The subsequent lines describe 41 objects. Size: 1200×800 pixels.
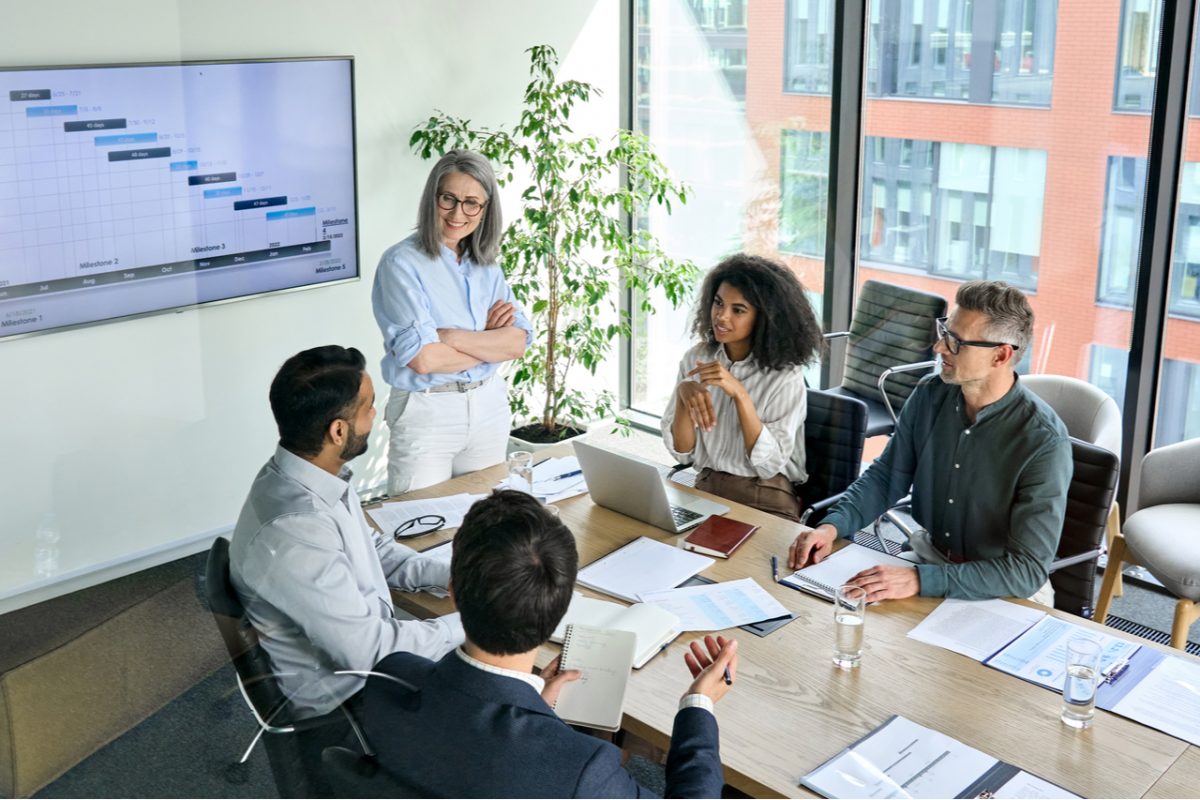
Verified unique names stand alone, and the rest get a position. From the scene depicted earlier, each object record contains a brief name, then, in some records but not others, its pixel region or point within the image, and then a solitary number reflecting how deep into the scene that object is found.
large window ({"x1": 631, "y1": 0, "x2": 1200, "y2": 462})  4.21
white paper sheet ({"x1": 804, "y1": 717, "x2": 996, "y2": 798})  1.89
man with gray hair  2.54
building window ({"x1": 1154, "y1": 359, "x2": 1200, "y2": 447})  4.20
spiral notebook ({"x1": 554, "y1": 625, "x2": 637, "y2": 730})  2.10
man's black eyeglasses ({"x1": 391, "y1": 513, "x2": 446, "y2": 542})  2.90
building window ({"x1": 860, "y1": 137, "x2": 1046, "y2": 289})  4.54
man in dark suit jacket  1.63
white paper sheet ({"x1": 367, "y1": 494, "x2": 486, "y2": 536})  2.97
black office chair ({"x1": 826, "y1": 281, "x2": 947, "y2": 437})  4.63
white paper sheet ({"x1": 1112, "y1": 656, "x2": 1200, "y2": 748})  2.04
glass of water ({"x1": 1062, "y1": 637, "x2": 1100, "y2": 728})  2.04
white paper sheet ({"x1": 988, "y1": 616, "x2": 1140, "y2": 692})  2.21
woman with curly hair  3.32
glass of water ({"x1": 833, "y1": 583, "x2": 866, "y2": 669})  2.27
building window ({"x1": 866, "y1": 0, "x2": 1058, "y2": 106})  4.36
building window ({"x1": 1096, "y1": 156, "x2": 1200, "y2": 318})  4.11
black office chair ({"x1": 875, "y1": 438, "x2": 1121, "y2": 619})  2.92
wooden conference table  1.93
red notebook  2.80
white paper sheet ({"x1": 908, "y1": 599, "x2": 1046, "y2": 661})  2.33
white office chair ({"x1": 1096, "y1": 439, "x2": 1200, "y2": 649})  3.40
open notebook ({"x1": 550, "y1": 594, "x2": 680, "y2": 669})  2.33
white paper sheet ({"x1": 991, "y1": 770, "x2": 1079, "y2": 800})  1.86
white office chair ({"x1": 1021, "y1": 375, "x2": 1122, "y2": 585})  3.79
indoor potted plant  4.95
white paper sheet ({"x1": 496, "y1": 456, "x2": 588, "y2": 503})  3.15
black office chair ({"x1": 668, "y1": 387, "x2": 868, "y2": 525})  3.38
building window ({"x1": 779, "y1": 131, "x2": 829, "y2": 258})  5.20
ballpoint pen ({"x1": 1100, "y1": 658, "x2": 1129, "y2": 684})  2.19
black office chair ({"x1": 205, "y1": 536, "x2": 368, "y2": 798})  2.43
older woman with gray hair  3.63
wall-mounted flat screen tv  3.20
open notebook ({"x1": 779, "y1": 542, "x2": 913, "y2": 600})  2.59
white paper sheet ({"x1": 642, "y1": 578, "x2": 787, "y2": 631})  2.46
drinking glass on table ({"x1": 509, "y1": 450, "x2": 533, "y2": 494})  3.07
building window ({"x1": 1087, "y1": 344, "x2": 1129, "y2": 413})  4.35
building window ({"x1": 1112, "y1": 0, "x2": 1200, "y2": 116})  4.04
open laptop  2.89
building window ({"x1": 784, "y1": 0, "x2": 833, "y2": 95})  5.05
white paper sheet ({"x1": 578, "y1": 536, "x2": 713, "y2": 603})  2.61
